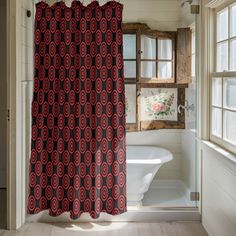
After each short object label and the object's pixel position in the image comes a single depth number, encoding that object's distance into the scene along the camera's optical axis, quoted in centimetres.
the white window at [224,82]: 318
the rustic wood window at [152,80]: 433
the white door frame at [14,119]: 368
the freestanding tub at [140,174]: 416
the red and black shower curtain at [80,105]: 375
